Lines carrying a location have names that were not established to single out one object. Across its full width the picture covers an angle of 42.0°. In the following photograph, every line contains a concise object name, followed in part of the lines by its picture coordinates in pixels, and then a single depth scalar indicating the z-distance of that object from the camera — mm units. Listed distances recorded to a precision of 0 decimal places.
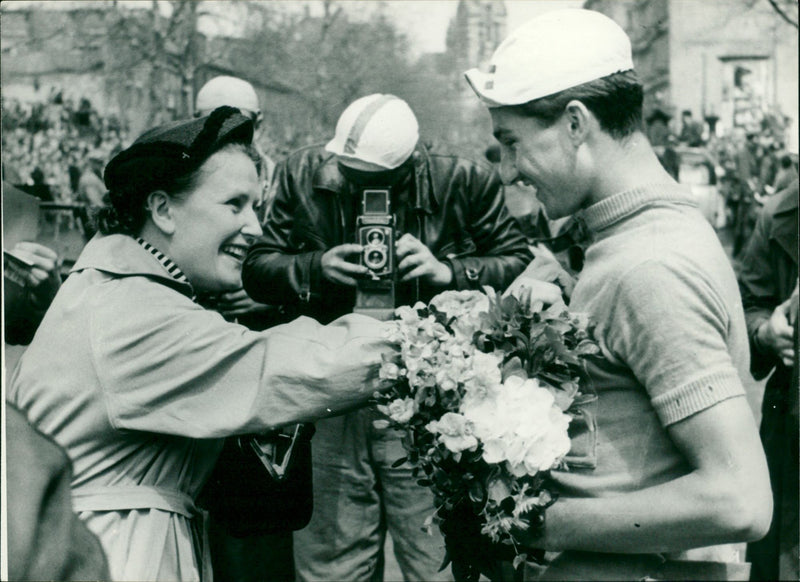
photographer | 4148
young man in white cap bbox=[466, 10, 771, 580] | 2018
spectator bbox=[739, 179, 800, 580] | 4250
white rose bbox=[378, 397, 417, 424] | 2203
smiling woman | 2457
